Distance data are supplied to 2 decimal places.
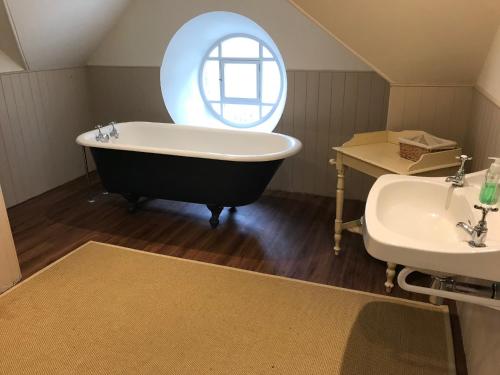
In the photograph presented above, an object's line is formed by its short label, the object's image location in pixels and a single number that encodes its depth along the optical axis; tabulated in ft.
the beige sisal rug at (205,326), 6.01
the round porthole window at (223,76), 12.62
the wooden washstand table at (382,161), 7.20
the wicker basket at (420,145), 7.43
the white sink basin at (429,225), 3.53
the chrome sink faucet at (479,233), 3.63
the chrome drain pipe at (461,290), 4.06
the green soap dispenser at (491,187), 4.23
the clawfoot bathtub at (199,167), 9.21
